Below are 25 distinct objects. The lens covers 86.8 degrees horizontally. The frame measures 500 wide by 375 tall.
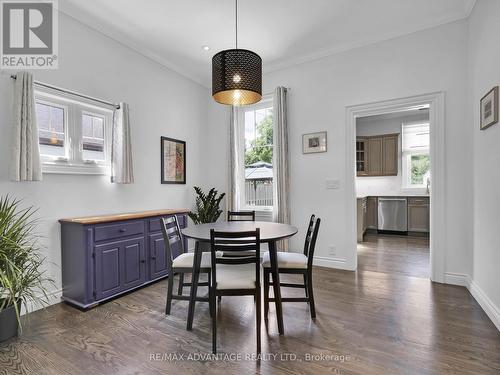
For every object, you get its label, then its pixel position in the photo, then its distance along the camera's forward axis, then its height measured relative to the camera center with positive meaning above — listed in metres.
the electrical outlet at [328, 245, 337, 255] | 3.94 -0.95
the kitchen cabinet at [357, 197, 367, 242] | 5.57 -0.68
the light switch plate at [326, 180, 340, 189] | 3.89 +0.03
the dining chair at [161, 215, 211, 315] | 2.38 -0.72
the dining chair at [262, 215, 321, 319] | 2.33 -0.75
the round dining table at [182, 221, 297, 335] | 2.17 -0.56
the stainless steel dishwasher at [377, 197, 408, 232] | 6.28 -0.67
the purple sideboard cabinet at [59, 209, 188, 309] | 2.65 -0.75
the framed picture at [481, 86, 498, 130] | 2.30 +0.71
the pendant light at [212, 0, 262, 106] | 2.26 +0.99
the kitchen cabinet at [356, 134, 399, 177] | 6.56 +0.79
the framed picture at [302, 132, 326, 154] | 3.98 +0.67
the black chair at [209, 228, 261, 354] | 1.93 -0.72
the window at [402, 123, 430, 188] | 6.33 +0.76
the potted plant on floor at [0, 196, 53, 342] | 2.00 -0.68
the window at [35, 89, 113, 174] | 2.75 +0.62
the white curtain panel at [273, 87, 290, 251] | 4.16 +0.34
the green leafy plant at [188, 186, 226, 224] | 4.39 -0.39
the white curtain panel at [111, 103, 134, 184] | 3.29 +0.48
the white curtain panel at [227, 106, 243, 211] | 4.64 +0.43
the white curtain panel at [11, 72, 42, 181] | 2.40 +0.49
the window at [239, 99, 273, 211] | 4.62 +0.55
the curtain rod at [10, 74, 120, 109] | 2.63 +1.04
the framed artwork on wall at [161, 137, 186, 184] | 4.14 +0.42
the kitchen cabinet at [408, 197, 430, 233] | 6.04 -0.66
